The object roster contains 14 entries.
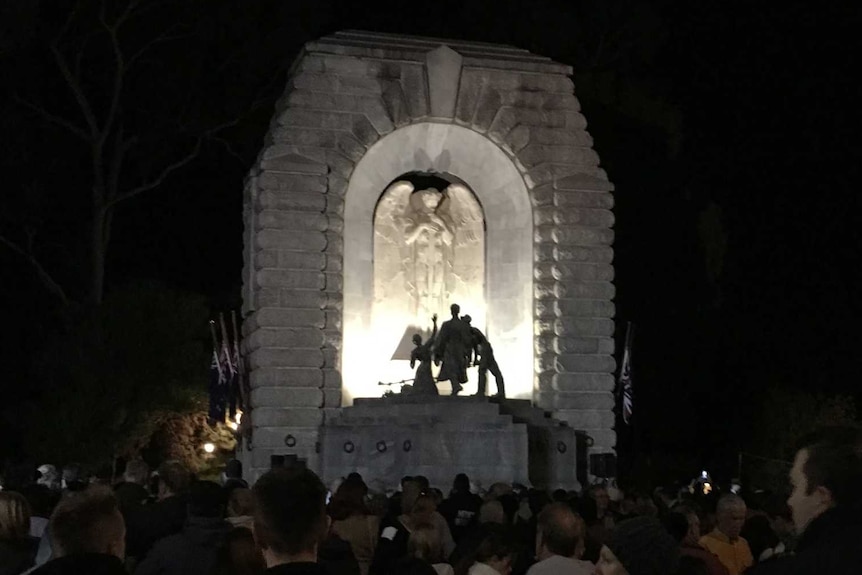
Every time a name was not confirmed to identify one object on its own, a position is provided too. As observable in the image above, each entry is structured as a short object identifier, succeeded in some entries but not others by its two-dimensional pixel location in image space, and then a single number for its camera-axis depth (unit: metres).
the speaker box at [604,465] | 23.45
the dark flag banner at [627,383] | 27.38
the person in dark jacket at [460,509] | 10.69
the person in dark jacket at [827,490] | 3.90
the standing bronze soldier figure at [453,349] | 23.67
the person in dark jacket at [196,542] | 6.48
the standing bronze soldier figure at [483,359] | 23.62
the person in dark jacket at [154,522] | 7.89
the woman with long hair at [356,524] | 8.42
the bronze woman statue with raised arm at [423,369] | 23.31
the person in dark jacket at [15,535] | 6.86
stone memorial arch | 24.48
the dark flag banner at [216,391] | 25.88
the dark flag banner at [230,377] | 25.89
